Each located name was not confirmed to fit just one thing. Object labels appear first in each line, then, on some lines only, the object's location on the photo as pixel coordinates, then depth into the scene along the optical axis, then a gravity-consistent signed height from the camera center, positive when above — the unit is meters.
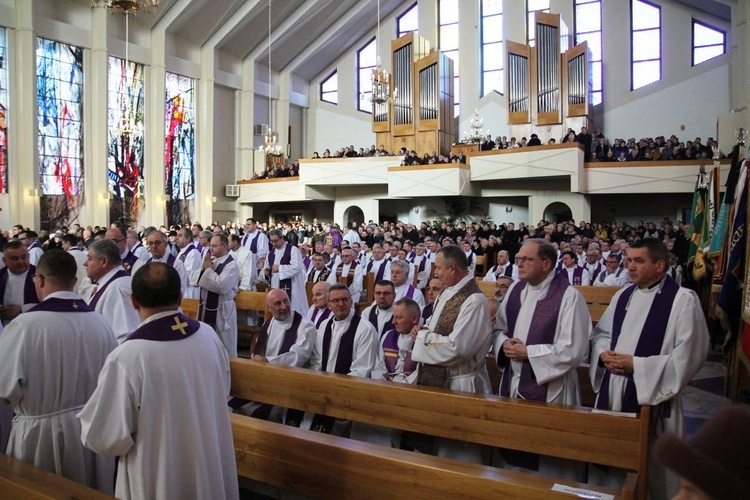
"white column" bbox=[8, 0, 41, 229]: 16.84 +3.16
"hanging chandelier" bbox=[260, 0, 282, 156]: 21.93 +3.57
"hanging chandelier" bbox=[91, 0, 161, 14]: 12.30 +4.73
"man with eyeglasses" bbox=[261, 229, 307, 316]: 9.22 -0.53
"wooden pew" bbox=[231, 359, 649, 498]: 2.73 -0.91
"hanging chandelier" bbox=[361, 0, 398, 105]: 18.59 +4.60
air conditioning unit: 24.23 +1.83
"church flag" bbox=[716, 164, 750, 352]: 5.37 -0.35
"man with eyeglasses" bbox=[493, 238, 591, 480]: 3.35 -0.59
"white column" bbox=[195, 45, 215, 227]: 22.98 +3.63
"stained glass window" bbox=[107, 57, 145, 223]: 20.06 +3.18
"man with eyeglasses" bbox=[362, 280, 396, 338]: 5.57 -0.67
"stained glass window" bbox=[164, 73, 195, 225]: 22.22 +3.36
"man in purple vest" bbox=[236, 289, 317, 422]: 4.44 -0.77
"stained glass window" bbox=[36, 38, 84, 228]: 18.12 +3.28
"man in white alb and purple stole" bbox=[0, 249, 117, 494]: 2.66 -0.58
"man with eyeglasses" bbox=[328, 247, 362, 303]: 9.72 -0.61
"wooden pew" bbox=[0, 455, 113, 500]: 2.25 -0.94
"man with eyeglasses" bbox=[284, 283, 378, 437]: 4.39 -0.77
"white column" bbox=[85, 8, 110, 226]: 18.95 +3.49
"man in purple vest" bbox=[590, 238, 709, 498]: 3.12 -0.60
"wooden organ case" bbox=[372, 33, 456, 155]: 22.94 +5.06
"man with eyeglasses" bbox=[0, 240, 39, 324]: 4.92 -0.34
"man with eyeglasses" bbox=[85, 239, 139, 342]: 3.98 -0.33
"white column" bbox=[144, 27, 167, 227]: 20.97 +3.49
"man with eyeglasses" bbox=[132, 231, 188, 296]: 6.79 -0.10
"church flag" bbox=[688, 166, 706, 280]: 8.63 +0.26
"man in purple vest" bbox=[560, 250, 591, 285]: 10.18 -0.62
